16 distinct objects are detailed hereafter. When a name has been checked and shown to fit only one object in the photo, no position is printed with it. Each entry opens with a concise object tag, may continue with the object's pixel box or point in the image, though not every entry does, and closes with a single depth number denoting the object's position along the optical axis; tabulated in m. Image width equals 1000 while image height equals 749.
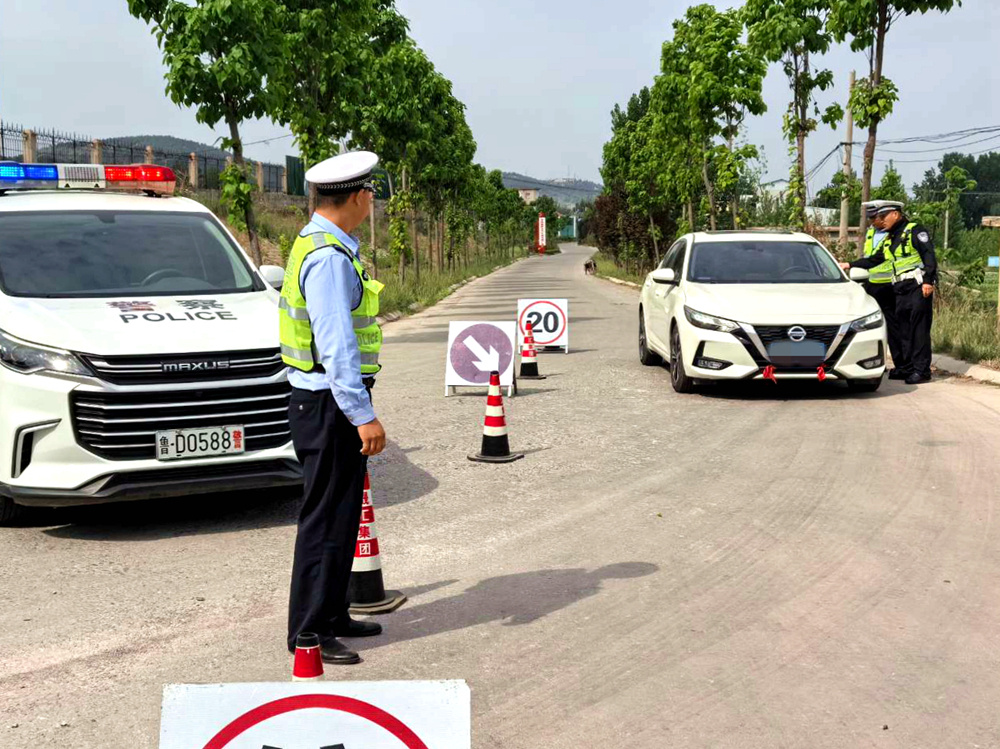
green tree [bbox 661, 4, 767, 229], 27.38
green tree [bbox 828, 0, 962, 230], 17.47
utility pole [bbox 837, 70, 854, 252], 27.16
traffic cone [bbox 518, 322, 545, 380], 14.43
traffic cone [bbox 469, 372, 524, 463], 9.09
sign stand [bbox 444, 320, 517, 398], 12.23
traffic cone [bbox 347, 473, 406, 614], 5.42
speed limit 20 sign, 16.70
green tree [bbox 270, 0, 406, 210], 20.55
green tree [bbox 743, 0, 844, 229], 21.92
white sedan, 11.72
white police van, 6.68
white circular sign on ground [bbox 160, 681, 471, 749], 2.53
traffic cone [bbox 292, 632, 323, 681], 2.86
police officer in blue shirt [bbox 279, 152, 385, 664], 4.37
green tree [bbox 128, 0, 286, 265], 16.42
